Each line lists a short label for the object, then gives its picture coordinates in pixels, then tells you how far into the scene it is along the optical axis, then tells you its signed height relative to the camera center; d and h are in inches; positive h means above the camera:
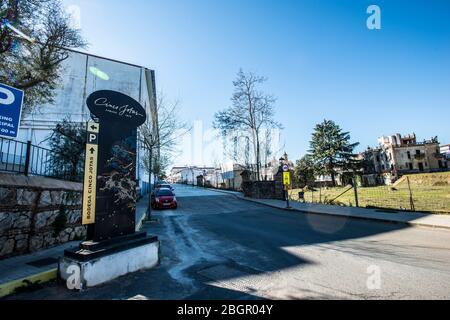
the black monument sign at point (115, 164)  189.9 +25.8
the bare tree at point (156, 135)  538.7 +141.5
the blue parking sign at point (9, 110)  208.4 +79.5
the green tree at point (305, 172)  2222.2 +144.0
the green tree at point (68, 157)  357.4 +60.7
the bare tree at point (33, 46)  321.7 +228.4
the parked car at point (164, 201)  677.3 -25.0
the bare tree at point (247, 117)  1024.9 +317.5
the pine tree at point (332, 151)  2122.3 +317.7
